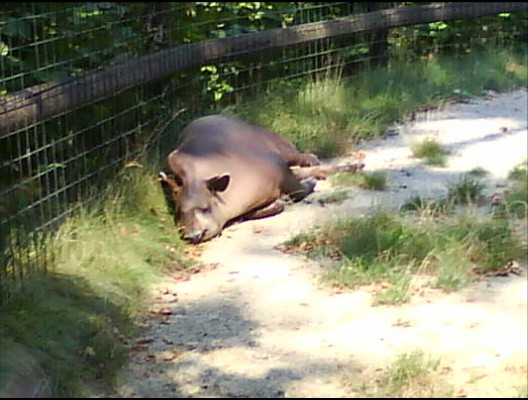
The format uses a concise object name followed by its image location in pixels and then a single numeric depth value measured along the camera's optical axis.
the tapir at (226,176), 12.03
